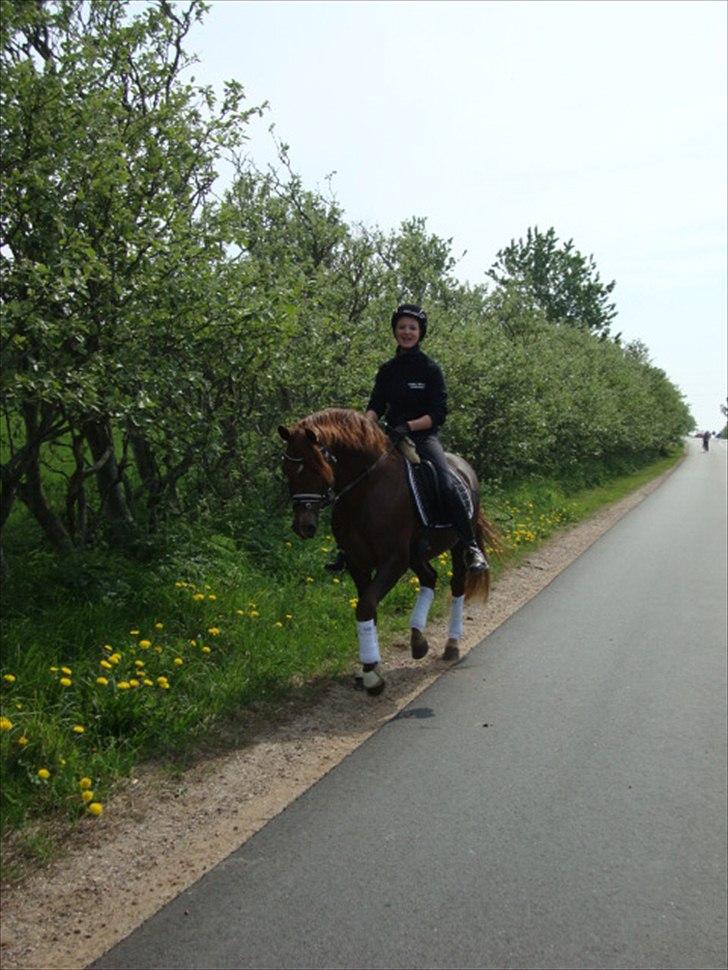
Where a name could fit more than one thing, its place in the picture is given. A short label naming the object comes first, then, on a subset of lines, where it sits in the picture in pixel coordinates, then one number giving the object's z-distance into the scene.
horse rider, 6.71
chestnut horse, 5.80
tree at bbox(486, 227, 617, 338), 65.44
